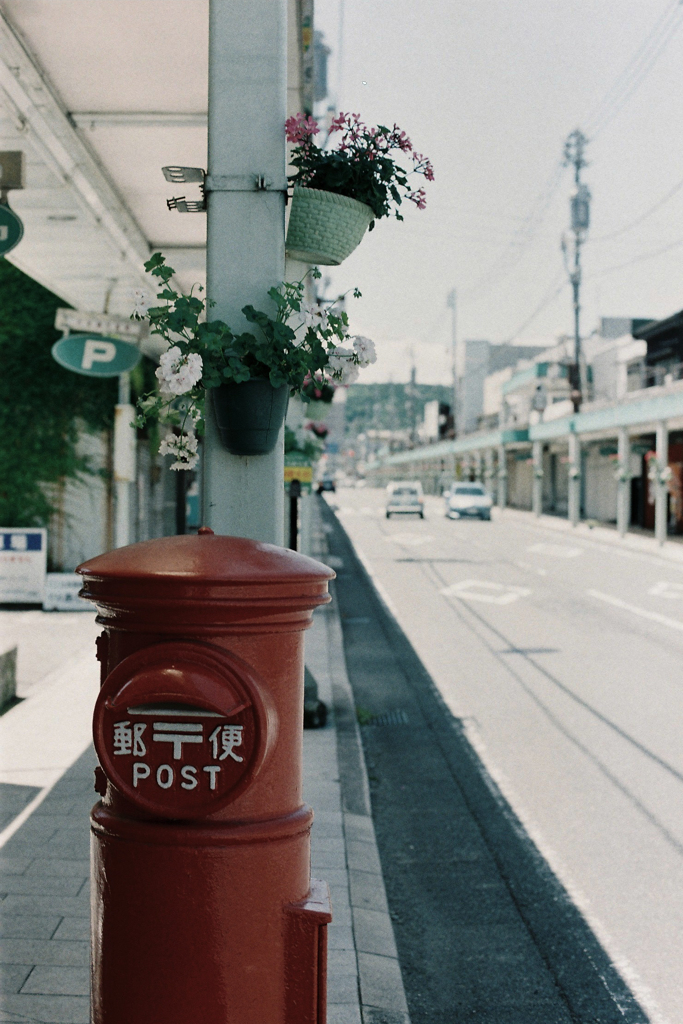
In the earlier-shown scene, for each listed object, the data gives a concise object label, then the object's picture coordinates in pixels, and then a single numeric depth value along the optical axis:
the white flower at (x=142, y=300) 3.13
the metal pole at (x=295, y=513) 9.19
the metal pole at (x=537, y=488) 45.03
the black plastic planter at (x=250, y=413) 3.19
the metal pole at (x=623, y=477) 32.09
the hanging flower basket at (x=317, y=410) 17.84
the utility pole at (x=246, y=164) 3.31
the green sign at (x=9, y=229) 5.75
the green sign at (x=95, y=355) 10.23
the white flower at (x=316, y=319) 3.20
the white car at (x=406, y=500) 46.00
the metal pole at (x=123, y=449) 10.94
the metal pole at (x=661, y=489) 28.02
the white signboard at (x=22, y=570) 14.26
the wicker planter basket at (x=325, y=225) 3.57
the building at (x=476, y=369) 96.88
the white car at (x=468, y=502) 45.03
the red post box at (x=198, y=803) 2.19
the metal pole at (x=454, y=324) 76.14
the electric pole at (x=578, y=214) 41.81
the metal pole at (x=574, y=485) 38.47
